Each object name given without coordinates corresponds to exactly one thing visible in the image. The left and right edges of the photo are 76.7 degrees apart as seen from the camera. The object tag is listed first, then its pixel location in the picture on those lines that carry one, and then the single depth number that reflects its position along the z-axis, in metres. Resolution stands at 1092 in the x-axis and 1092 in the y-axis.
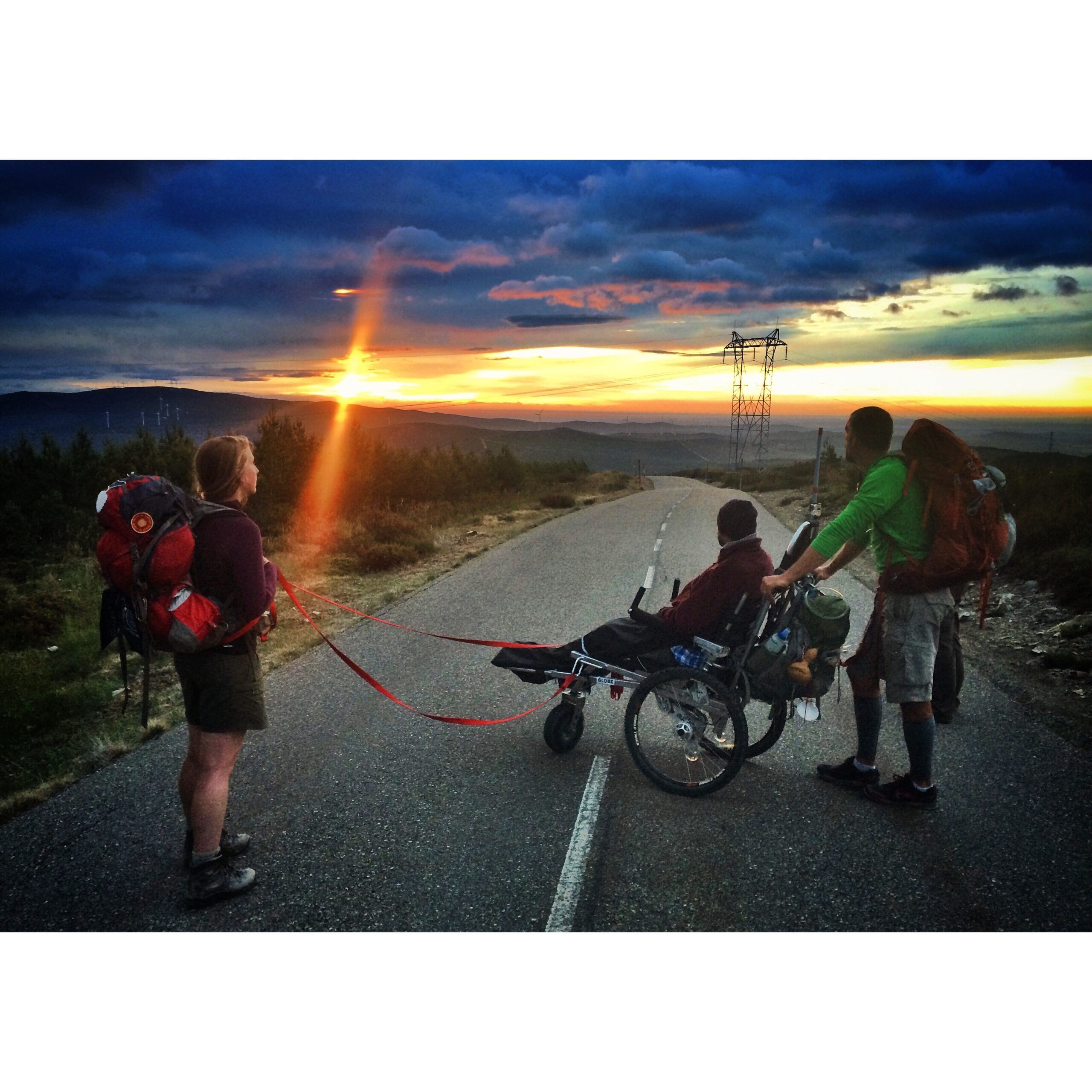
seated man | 3.80
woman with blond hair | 2.74
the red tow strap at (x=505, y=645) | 4.25
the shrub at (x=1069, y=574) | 7.46
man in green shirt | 3.40
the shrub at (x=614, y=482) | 35.94
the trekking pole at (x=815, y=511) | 3.66
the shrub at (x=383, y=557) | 11.48
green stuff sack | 3.65
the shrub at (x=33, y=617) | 7.94
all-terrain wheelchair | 3.69
